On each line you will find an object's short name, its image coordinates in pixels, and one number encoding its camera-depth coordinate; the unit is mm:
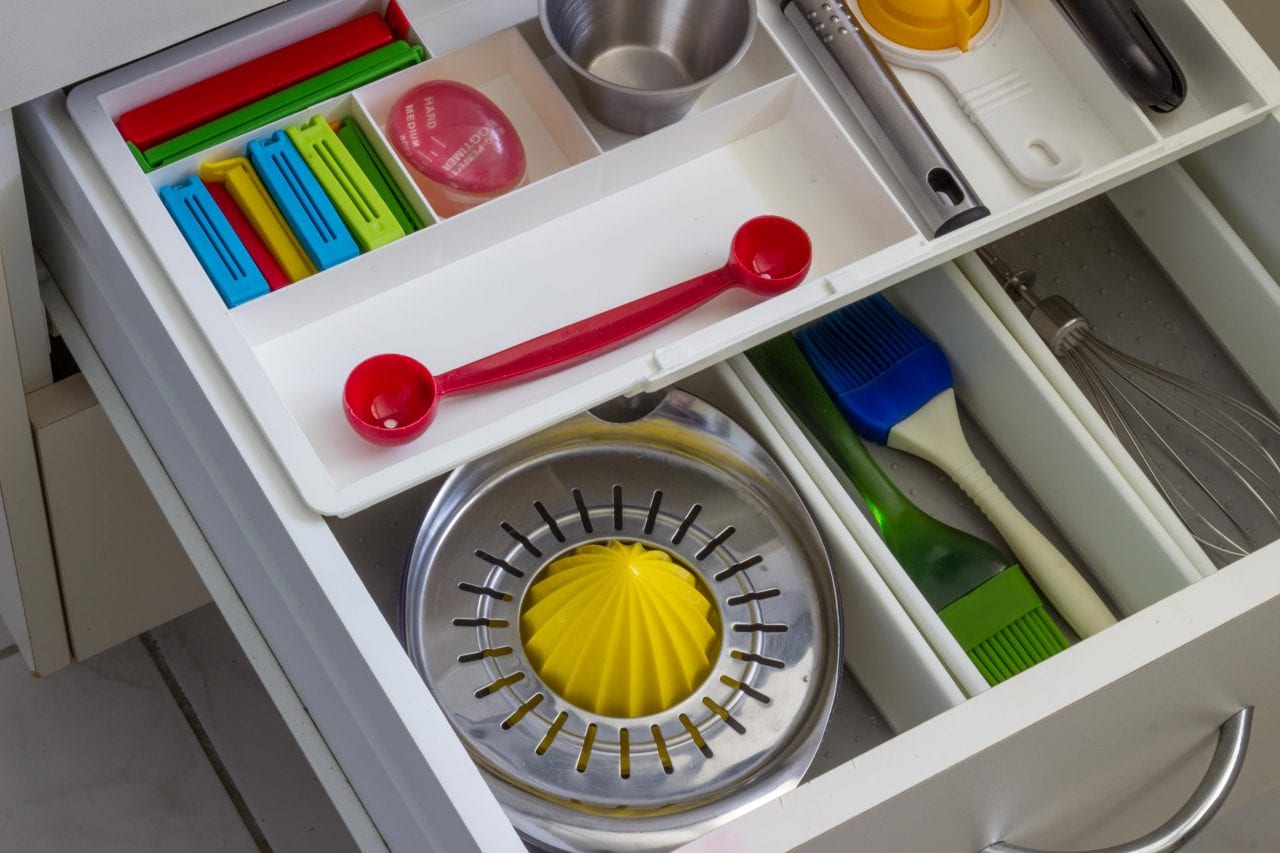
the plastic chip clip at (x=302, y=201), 1076
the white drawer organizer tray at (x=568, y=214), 1062
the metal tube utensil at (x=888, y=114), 1118
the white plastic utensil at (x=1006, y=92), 1142
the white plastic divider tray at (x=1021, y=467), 1124
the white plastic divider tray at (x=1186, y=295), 1147
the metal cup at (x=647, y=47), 1104
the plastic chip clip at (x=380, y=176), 1094
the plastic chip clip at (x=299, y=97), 1085
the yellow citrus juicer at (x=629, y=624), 1100
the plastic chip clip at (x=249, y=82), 1080
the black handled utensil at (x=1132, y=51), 1149
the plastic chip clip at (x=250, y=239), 1077
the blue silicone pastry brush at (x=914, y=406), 1155
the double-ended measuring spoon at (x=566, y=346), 1063
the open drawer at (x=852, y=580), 1023
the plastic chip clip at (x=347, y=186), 1080
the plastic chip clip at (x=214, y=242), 1064
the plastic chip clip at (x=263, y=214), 1081
